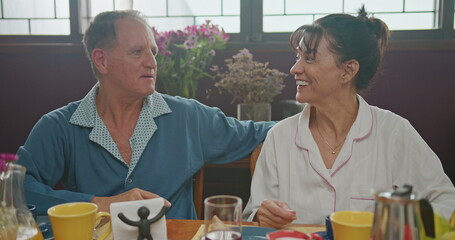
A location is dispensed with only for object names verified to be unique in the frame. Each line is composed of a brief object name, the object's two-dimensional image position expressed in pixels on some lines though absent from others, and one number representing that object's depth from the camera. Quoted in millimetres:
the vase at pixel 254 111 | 2389
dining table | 1133
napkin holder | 1020
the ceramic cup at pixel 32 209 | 1104
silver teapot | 708
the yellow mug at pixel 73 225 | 984
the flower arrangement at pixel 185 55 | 2504
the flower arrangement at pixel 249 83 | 2391
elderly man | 1643
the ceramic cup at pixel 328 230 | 1048
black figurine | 1017
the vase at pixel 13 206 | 914
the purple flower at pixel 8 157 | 897
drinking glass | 875
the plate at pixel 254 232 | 1107
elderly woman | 1483
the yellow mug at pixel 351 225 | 907
